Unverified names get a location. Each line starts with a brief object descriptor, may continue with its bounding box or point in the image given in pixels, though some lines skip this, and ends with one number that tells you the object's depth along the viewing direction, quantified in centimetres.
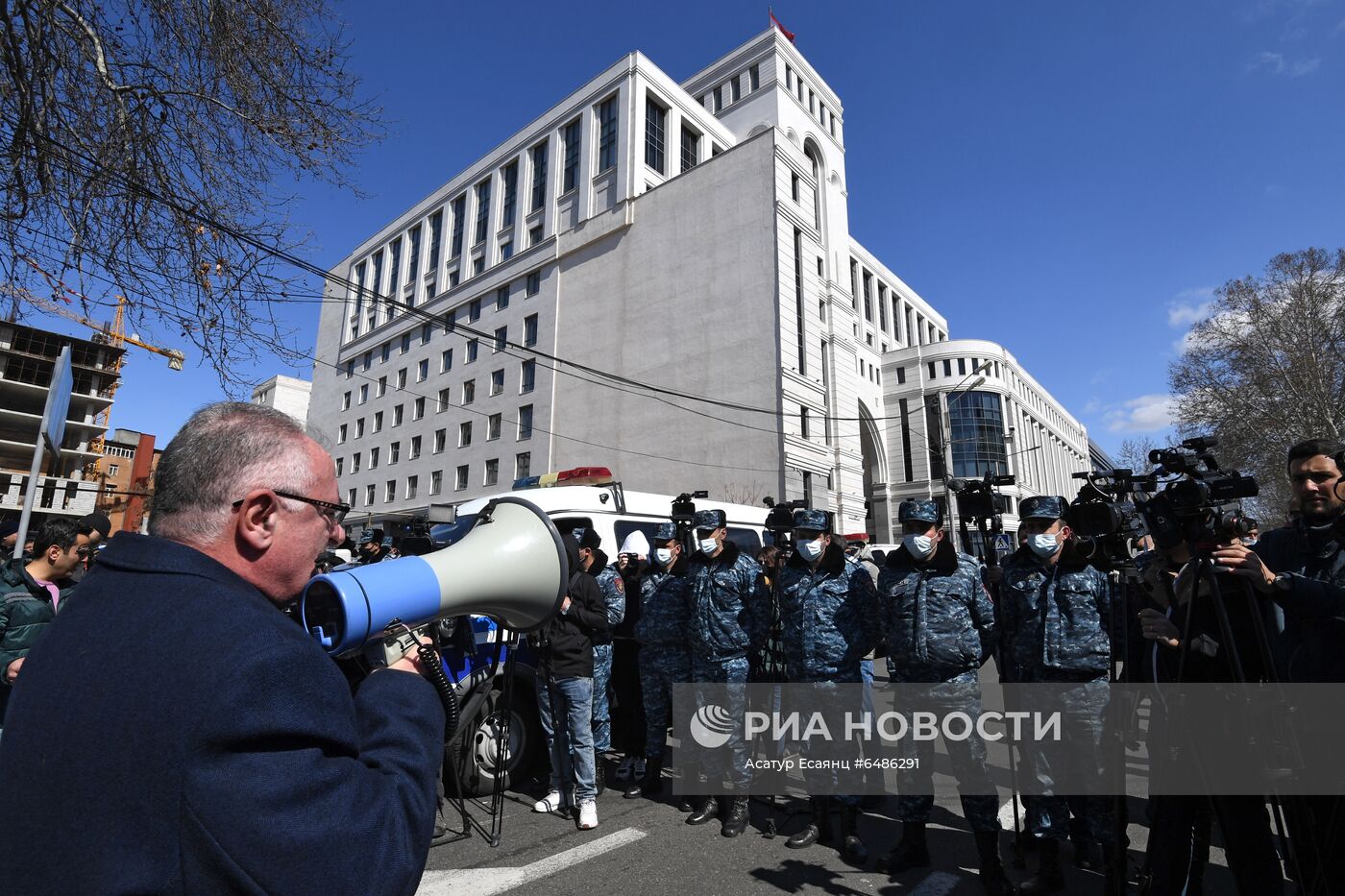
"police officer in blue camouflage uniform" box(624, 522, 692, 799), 560
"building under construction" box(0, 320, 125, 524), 4791
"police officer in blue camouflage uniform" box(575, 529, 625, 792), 570
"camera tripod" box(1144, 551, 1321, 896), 244
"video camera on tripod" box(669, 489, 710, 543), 576
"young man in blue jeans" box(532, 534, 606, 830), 493
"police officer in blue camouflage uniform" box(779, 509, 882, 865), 489
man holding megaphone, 99
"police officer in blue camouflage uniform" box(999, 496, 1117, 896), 394
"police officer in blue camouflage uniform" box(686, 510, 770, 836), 520
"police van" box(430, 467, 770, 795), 494
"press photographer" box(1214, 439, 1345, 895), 256
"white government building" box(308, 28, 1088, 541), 2847
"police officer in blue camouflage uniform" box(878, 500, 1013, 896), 386
